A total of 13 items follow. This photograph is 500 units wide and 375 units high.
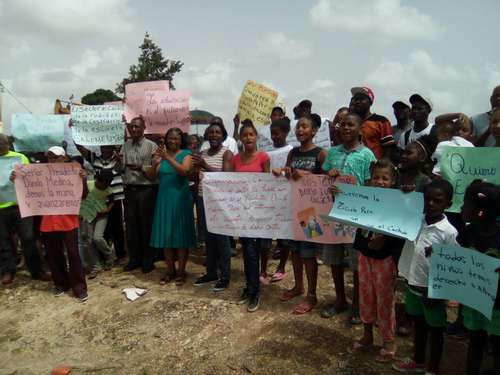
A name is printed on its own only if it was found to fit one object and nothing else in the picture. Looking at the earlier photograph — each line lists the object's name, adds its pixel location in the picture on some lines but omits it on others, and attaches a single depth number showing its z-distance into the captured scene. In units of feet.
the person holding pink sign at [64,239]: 17.79
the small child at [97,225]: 20.15
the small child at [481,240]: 9.21
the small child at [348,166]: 13.05
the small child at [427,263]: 10.00
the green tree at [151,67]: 99.40
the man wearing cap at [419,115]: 16.76
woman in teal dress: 17.97
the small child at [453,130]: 13.56
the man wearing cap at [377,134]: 16.02
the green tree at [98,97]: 136.02
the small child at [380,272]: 11.44
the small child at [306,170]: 14.24
